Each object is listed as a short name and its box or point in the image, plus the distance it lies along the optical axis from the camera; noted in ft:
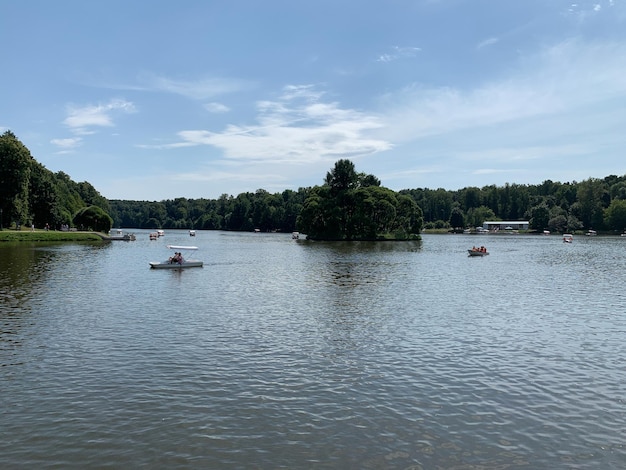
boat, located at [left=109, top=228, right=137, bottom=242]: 528.87
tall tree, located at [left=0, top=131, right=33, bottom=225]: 378.53
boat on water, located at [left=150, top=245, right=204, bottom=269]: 225.97
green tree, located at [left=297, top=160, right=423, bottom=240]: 525.34
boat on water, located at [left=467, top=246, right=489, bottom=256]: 341.00
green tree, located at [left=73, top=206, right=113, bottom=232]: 550.77
